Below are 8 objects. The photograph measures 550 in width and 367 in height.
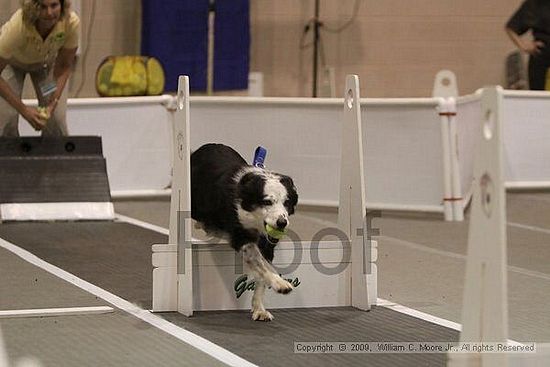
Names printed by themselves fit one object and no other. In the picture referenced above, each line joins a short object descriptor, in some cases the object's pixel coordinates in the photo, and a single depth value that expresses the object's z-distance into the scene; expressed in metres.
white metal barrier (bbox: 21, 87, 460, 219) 14.75
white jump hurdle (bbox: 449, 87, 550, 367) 5.58
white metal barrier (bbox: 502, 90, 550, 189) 16.25
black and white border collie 8.74
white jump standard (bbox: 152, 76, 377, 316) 9.12
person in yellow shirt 13.20
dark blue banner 21.07
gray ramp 13.98
